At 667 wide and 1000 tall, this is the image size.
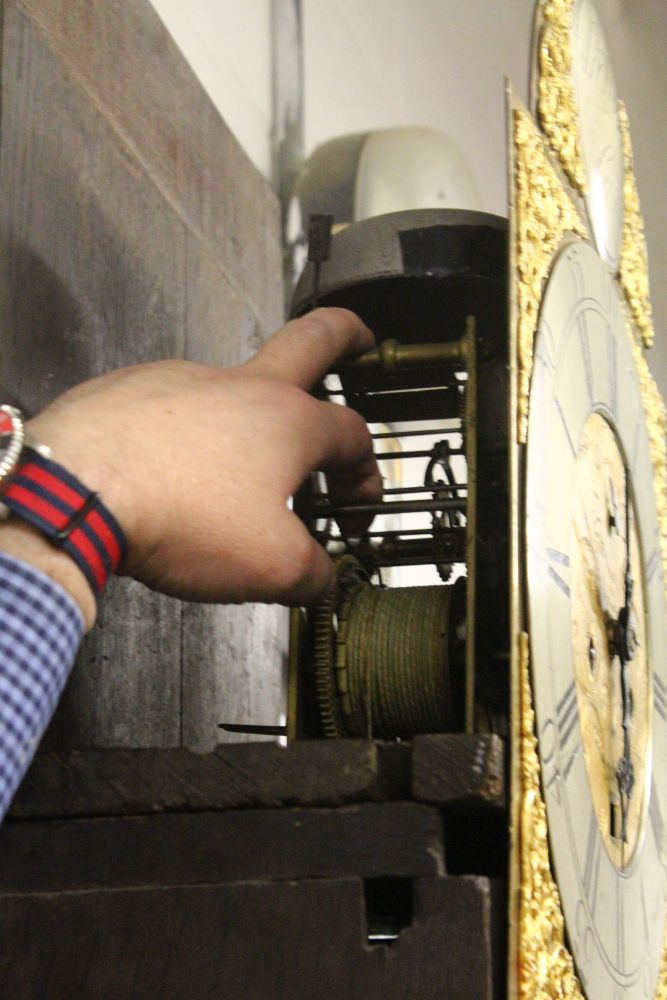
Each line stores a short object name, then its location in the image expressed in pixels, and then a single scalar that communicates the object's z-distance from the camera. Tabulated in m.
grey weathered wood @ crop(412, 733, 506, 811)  0.64
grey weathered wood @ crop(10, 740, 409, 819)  0.64
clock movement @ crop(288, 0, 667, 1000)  0.70
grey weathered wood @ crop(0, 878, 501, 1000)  0.62
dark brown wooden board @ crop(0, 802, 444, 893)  0.64
